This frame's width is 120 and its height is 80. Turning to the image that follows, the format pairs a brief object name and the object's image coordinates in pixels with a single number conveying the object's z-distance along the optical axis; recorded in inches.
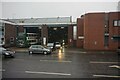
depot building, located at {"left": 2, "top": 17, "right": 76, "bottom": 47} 2162.9
